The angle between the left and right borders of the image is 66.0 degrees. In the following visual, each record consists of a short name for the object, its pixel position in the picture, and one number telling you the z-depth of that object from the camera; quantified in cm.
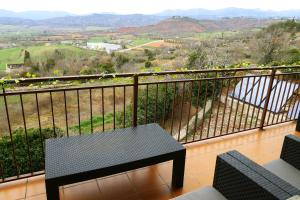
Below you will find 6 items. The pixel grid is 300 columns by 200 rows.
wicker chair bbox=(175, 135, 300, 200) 146
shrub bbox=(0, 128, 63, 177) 434
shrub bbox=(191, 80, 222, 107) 838
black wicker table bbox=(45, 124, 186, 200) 179
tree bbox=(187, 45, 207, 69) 1077
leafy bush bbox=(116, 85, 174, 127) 760
